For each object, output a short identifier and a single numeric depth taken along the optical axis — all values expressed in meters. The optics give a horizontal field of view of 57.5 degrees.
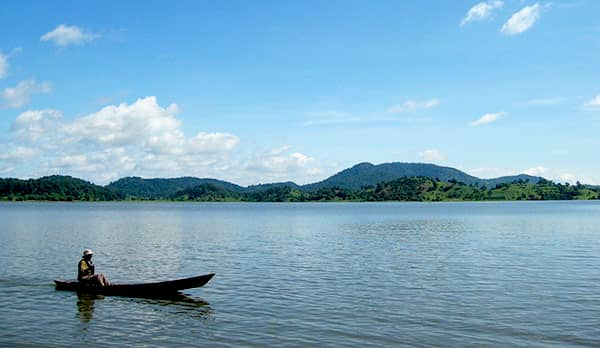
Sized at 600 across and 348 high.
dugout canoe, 31.22
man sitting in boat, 32.50
